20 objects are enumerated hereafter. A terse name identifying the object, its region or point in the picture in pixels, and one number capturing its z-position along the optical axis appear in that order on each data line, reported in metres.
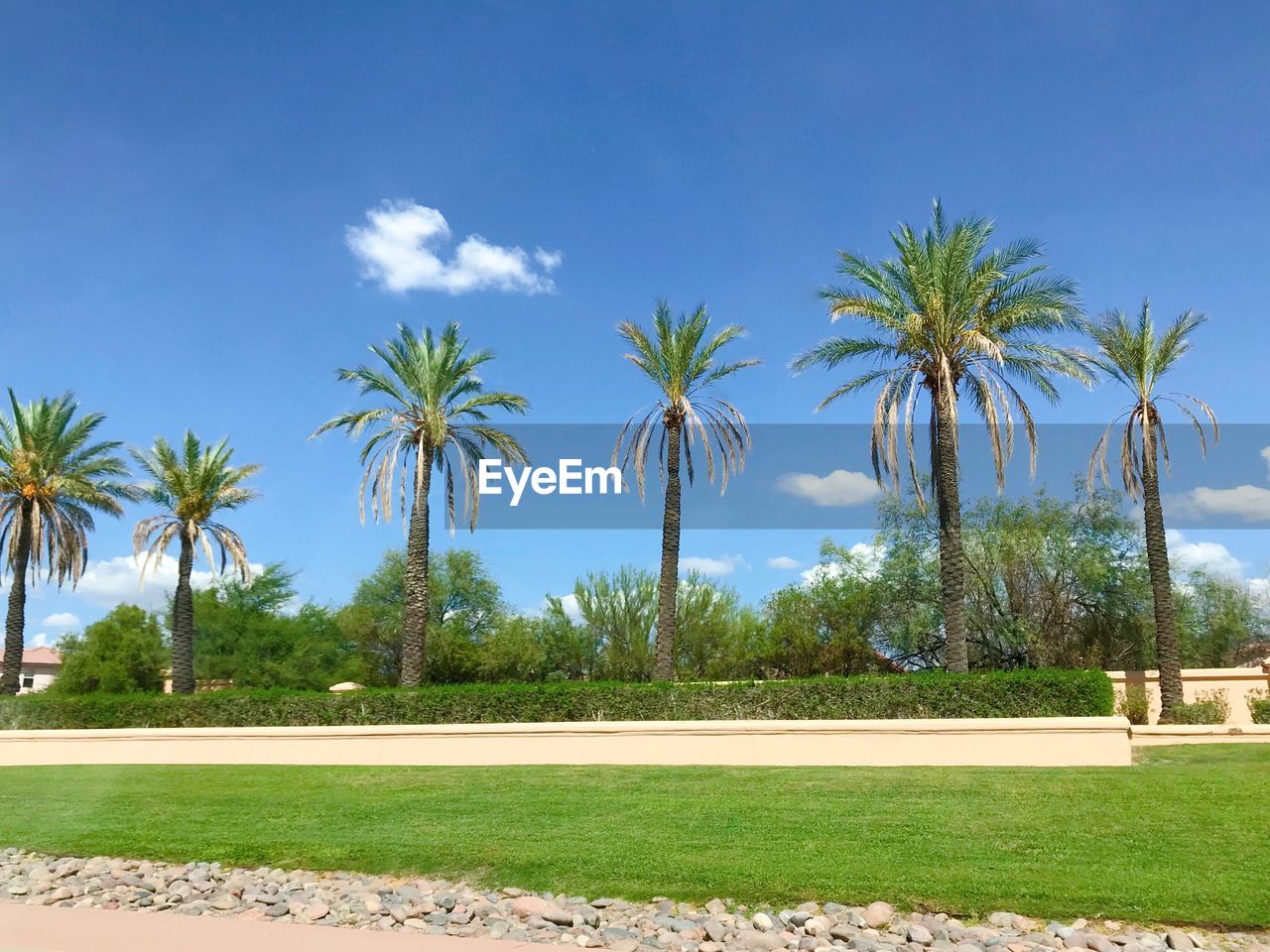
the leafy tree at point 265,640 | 42.81
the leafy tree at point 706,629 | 41.50
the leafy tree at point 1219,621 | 36.94
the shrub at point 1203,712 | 25.30
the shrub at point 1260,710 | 26.41
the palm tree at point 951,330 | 23.38
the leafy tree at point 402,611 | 48.66
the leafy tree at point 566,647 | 43.69
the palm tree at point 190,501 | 31.56
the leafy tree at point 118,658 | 41.72
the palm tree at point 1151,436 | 26.42
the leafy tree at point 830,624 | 36.50
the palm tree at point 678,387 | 26.88
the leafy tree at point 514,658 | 44.28
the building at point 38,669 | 77.94
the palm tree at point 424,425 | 27.47
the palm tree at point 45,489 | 32.91
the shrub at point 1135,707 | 26.94
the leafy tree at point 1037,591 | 33.81
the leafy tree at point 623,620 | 41.78
